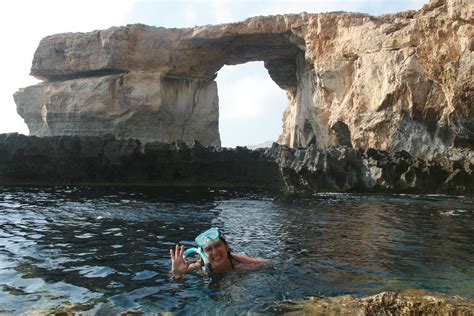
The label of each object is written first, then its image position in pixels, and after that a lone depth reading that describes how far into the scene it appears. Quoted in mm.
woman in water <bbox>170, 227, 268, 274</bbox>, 6641
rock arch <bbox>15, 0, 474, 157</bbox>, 24984
